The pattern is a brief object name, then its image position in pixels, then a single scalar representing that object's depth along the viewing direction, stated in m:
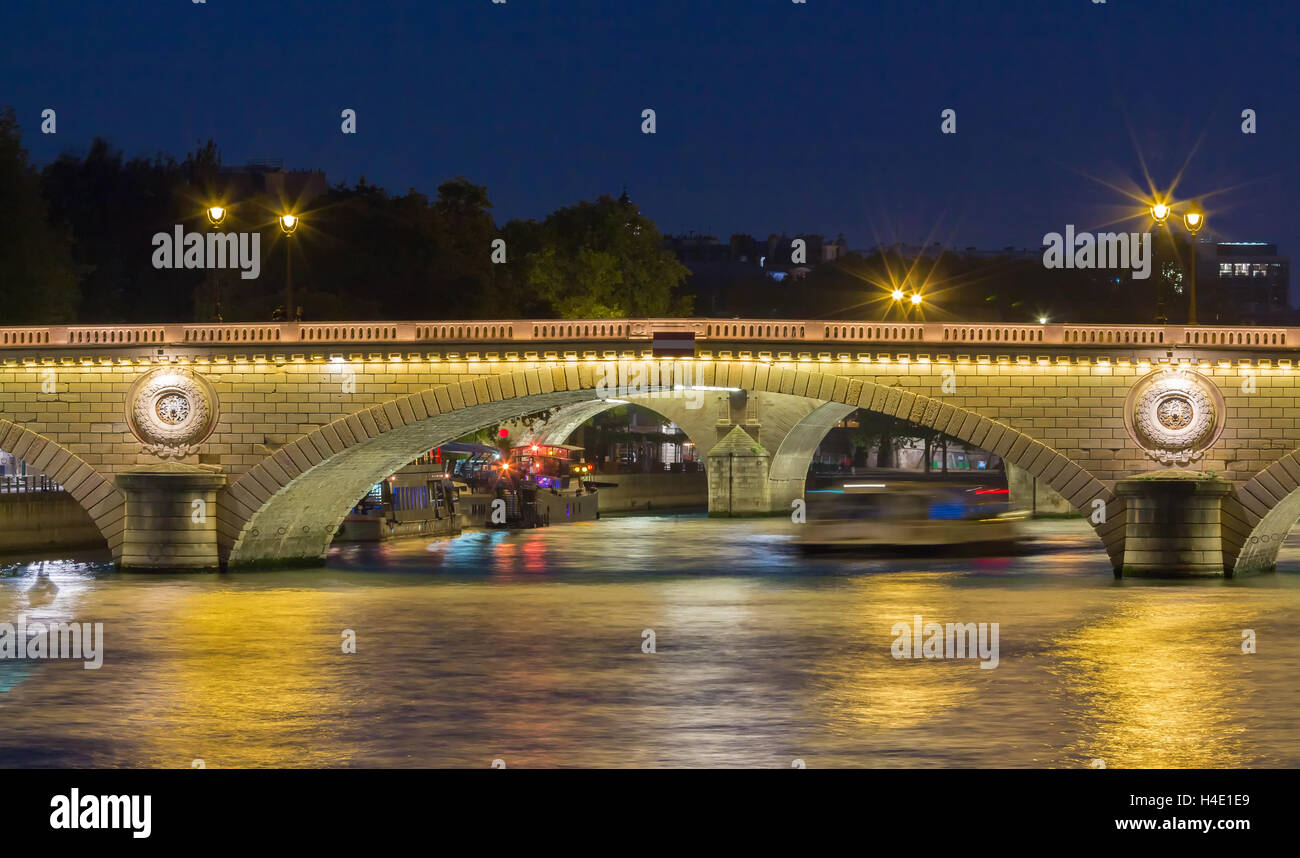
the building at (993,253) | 167.12
